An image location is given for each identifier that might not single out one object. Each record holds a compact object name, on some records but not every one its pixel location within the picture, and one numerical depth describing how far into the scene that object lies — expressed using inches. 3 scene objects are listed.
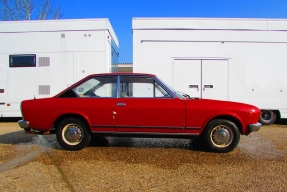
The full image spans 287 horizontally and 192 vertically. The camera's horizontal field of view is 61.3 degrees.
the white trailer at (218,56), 290.8
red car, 173.3
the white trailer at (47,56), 295.6
